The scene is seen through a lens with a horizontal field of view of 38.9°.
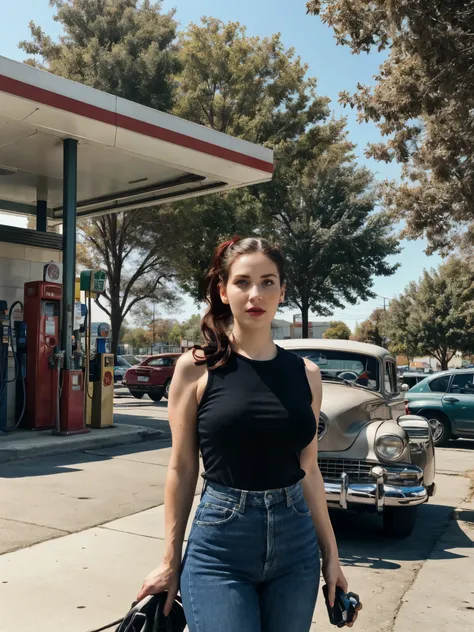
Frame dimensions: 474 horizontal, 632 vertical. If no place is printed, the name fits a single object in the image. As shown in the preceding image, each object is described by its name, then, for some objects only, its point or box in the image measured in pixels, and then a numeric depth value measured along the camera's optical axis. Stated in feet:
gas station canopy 32.40
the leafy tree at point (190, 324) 352.69
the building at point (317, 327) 308.19
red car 69.92
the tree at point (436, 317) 153.58
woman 6.55
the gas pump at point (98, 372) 40.24
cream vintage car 18.71
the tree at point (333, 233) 102.83
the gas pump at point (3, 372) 36.35
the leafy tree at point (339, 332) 233.14
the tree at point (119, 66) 76.69
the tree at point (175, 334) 347.30
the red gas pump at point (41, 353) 37.65
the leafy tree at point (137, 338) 337.52
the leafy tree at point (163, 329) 311.27
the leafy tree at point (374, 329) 181.20
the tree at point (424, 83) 28.04
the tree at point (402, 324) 162.40
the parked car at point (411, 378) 65.00
